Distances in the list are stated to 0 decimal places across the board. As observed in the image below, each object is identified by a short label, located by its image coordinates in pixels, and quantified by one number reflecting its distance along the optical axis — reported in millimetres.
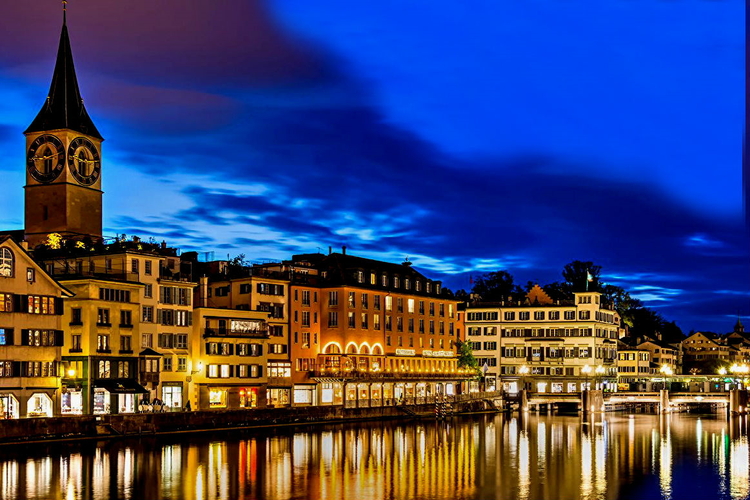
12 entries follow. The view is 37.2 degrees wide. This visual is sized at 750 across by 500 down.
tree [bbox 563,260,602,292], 176750
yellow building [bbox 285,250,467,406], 130750
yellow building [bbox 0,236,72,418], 90625
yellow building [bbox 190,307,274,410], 112812
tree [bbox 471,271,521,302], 187925
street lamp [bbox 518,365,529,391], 177250
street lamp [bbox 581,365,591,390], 173750
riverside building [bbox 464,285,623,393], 174750
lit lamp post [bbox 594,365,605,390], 175125
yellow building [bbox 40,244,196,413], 99125
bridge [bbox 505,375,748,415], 159625
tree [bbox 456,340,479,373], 161000
